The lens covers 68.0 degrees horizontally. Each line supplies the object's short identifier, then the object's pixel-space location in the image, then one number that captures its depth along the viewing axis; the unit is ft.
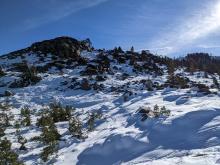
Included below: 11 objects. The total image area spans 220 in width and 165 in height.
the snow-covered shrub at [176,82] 52.10
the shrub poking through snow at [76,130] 28.03
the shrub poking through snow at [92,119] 29.94
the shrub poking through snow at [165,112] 28.46
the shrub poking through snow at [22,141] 26.23
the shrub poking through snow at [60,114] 35.66
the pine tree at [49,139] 23.20
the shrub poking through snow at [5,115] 34.16
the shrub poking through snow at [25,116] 33.62
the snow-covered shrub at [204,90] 39.63
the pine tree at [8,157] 21.85
